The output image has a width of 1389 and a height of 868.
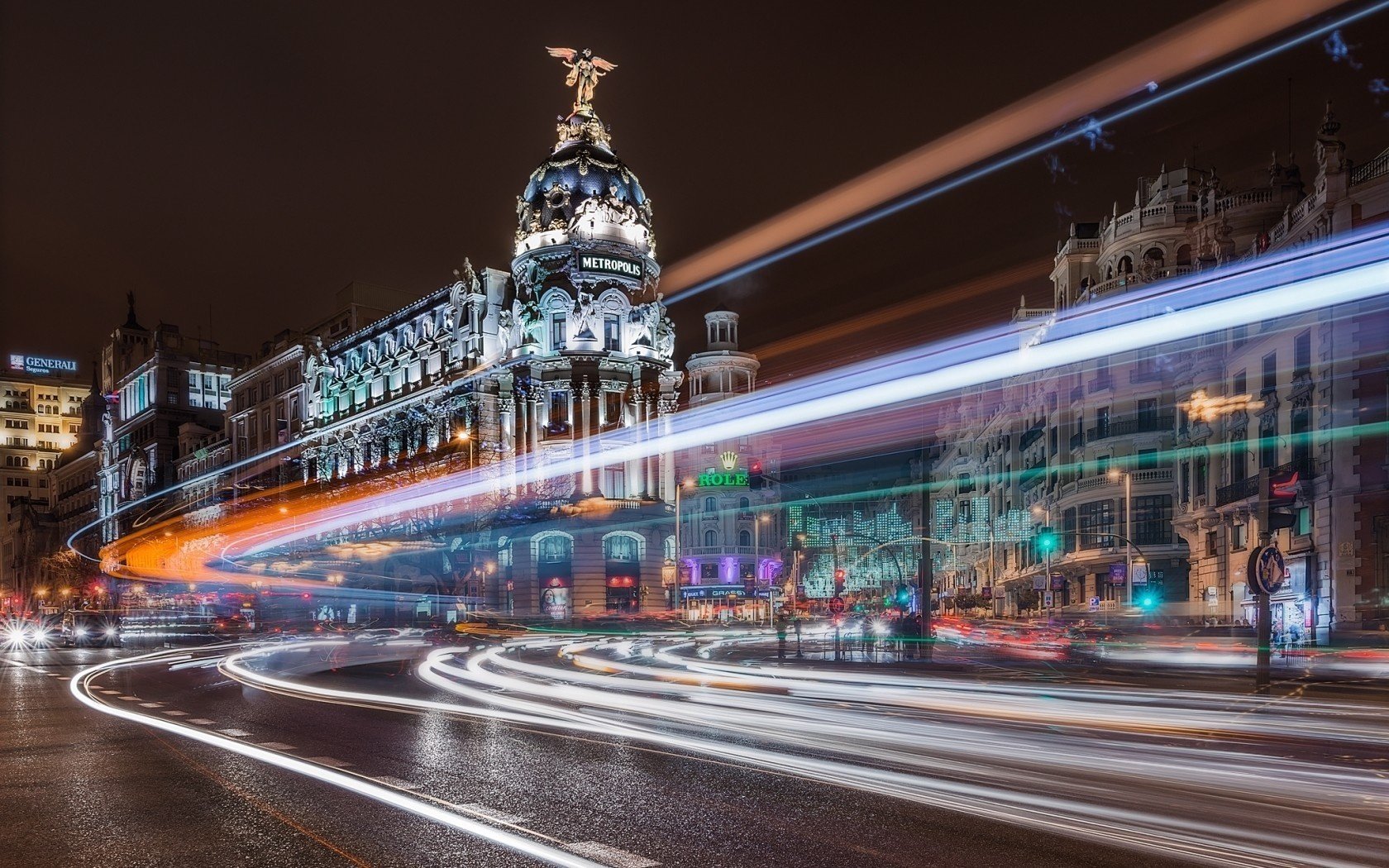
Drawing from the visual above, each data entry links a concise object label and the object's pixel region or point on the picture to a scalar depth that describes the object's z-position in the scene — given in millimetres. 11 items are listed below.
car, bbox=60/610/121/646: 50812
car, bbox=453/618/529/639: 41625
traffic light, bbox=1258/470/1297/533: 20609
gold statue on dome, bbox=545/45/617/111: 78438
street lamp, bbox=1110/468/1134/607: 53062
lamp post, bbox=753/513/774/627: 92894
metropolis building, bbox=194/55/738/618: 75062
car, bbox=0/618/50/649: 57559
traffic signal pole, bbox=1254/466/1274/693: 20391
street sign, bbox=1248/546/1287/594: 19125
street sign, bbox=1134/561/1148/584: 45256
